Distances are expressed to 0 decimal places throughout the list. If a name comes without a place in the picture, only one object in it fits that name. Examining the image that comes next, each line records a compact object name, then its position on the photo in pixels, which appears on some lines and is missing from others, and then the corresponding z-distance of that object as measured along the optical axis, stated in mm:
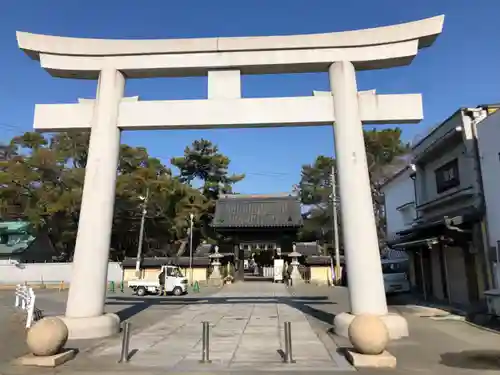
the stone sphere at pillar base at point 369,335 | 7770
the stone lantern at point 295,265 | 37588
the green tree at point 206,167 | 54969
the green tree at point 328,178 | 47938
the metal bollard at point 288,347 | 8156
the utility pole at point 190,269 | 39344
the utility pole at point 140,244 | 37219
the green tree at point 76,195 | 39594
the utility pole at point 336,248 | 34288
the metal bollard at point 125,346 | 8251
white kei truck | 27625
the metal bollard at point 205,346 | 8164
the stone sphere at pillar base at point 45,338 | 7852
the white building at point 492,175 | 14617
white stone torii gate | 11398
